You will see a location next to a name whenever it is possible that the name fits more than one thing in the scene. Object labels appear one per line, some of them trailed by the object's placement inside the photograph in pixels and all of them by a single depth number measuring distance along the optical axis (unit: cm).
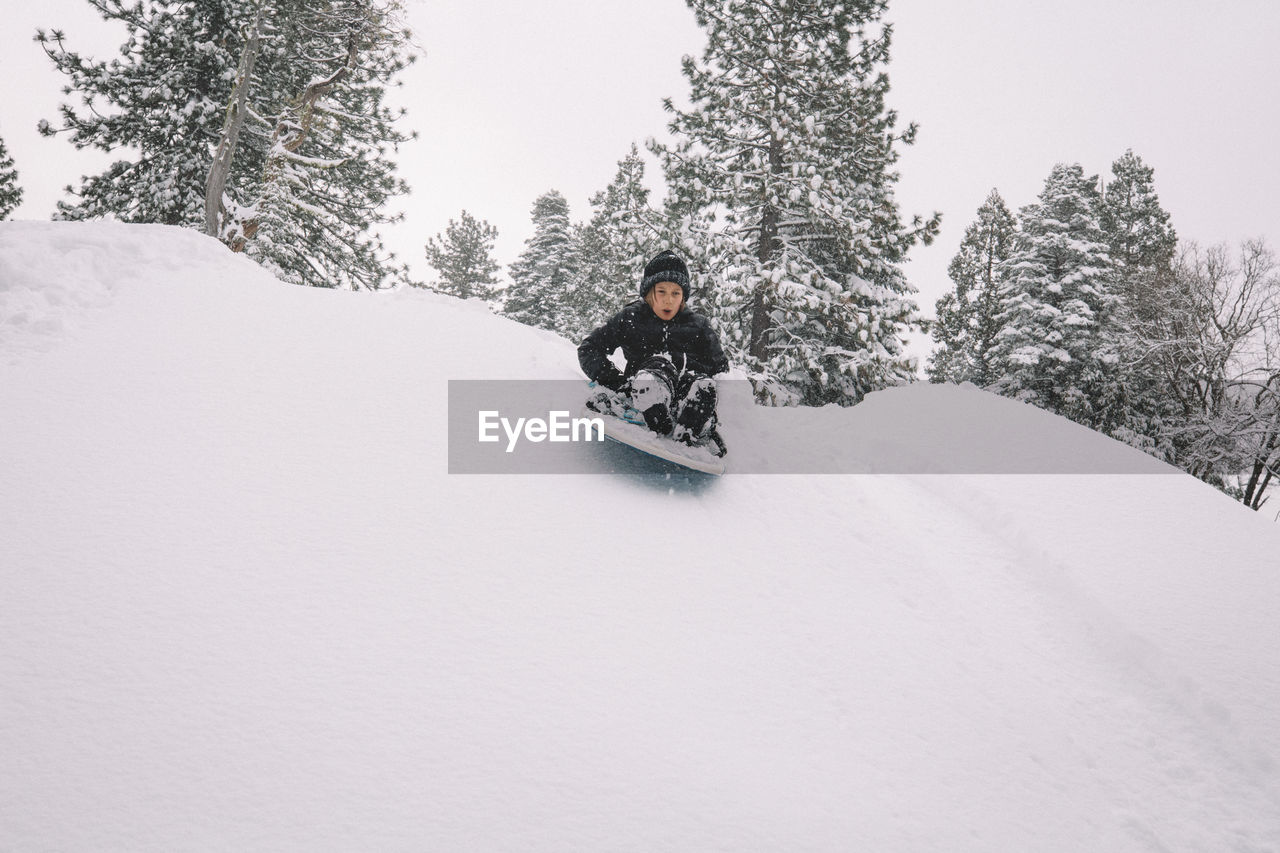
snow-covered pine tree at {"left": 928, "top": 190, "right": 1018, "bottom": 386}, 2802
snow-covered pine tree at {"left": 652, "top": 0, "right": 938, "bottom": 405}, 1223
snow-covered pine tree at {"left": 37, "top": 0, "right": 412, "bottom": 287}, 1283
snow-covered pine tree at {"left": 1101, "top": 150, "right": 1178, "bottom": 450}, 1858
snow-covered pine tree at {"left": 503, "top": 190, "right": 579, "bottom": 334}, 2720
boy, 460
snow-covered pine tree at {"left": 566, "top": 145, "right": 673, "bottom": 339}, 1262
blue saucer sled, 454
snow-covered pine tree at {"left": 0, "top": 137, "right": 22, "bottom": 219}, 2630
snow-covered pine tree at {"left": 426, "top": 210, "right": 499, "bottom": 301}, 3406
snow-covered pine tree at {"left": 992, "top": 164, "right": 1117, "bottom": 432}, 1986
